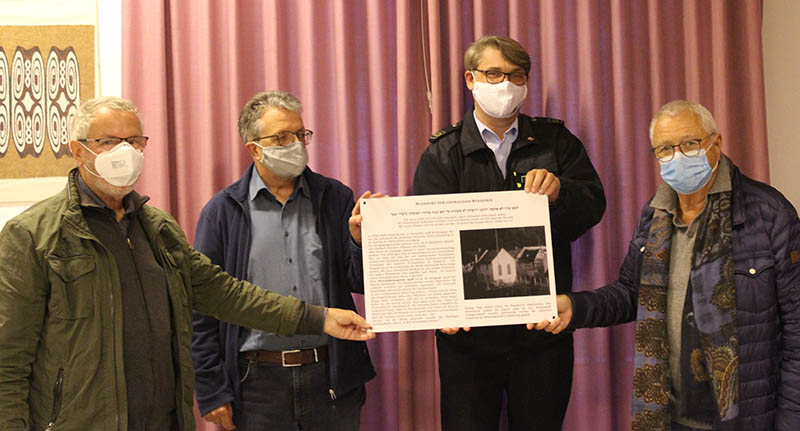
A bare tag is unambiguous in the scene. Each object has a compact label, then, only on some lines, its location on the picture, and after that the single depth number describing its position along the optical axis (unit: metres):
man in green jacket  1.82
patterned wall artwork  3.13
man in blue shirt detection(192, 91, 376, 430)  2.49
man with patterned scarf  2.09
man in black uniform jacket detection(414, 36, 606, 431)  2.53
